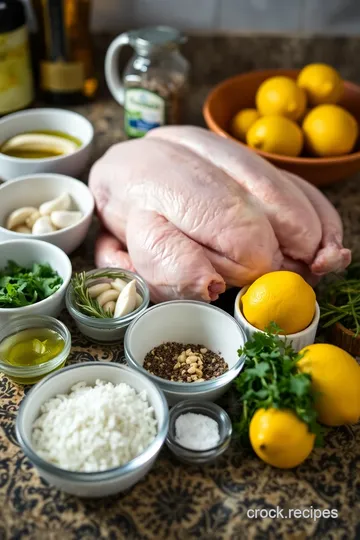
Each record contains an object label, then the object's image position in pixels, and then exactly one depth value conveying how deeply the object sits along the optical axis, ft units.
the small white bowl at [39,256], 3.95
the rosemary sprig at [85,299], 3.83
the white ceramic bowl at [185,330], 3.61
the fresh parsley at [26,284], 3.81
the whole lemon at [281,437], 3.05
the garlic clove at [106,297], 3.93
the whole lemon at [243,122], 5.26
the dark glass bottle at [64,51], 5.63
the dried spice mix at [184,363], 3.58
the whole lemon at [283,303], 3.56
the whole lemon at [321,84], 5.17
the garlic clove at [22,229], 4.41
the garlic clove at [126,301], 3.82
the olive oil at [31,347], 3.64
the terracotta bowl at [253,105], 4.80
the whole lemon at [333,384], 3.21
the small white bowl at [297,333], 3.61
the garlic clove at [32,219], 4.45
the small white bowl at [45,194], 4.46
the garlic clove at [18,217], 4.44
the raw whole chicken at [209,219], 3.83
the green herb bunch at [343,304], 3.84
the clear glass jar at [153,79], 5.26
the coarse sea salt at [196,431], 3.22
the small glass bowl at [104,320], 3.77
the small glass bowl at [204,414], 3.18
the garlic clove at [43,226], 4.30
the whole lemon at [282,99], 5.03
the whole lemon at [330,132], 4.89
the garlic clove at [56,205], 4.48
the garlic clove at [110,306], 3.90
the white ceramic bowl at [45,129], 4.83
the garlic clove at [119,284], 4.00
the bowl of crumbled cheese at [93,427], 2.93
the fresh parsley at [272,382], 3.10
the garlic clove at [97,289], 3.98
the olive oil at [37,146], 5.14
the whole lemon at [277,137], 4.83
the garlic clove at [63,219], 4.39
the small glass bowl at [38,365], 3.49
